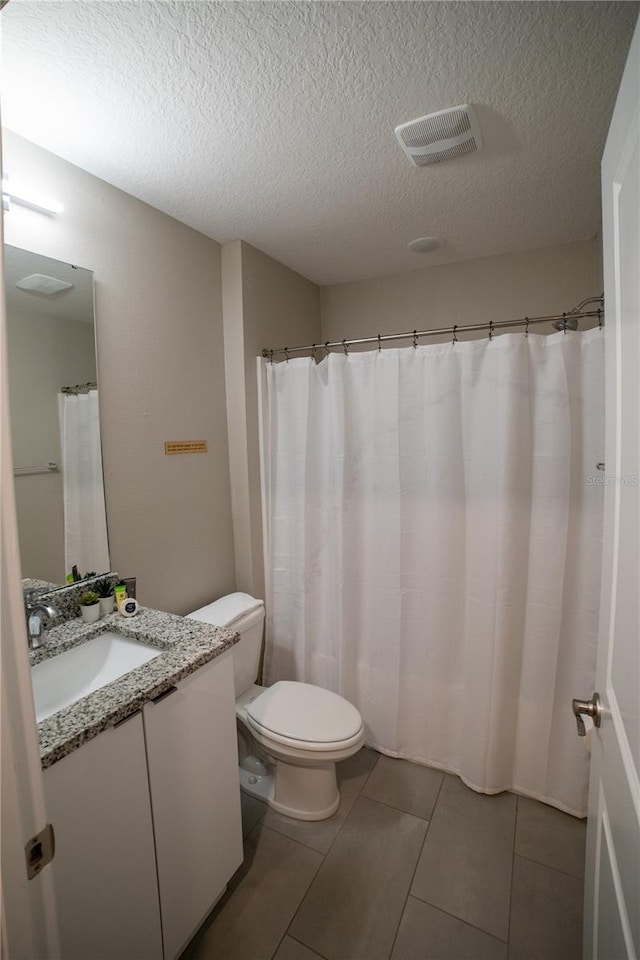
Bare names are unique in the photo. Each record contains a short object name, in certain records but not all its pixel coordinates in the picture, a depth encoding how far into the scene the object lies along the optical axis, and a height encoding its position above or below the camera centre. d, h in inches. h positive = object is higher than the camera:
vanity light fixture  48.9 +31.2
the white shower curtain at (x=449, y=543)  62.6 -16.5
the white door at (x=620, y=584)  25.3 -10.0
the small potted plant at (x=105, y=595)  57.6 -20.1
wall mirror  51.3 +4.8
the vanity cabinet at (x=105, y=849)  34.8 -35.8
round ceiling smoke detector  80.3 +40.1
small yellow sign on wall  70.7 +0.9
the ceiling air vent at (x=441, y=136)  48.8 +38.8
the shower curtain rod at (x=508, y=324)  57.4 +18.5
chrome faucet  48.1 -19.2
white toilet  60.8 -42.2
